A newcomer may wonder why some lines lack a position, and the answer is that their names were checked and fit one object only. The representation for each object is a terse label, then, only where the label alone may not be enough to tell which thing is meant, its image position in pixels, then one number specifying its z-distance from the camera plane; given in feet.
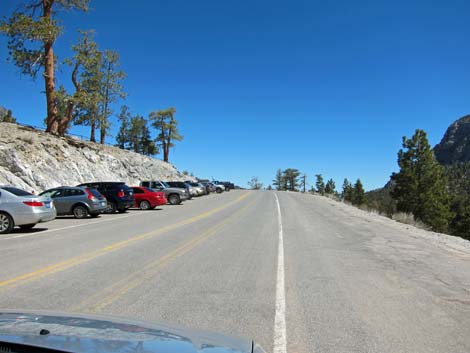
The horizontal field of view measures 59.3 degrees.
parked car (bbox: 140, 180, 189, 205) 110.52
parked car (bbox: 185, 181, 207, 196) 151.55
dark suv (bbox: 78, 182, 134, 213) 78.28
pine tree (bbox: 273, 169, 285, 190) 588.50
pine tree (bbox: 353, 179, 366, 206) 318.45
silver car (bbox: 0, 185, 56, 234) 44.98
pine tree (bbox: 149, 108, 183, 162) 250.37
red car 91.40
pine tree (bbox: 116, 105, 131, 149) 262.30
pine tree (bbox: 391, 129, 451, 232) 173.88
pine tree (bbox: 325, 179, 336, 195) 510.95
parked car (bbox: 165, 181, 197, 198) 115.55
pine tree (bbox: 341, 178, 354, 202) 355.15
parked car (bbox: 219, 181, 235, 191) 244.75
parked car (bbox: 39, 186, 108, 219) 66.18
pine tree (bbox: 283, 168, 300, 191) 573.74
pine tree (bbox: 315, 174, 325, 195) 513.86
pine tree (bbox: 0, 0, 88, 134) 102.06
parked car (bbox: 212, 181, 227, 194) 201.38
